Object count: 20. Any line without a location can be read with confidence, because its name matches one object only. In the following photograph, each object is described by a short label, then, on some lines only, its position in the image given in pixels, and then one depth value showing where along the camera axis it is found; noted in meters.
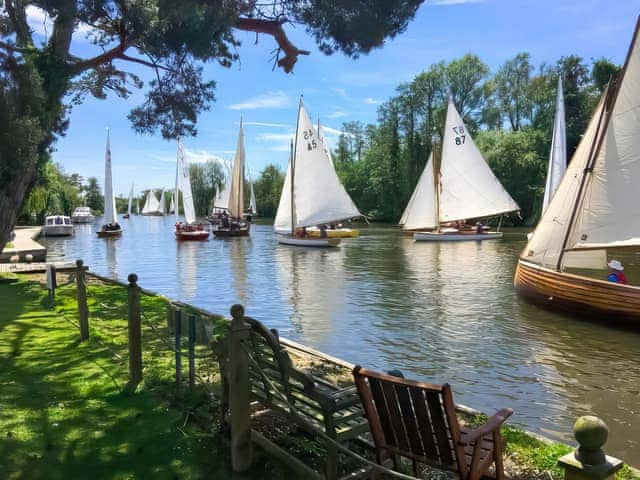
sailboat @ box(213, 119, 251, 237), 44.47
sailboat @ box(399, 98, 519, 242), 36.34
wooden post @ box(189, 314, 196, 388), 5.17
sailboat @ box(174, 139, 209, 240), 42.03
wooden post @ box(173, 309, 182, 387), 5.38
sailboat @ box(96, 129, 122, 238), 48.62
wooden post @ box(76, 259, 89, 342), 7.59
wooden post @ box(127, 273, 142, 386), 5.54
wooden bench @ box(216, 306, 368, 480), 3.46
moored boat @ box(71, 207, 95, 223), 83.75
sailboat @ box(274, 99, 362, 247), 33.50
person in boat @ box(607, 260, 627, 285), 11.73
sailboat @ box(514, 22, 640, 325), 11.07
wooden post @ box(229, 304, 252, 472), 3.70
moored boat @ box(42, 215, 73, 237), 49.53
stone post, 2.94
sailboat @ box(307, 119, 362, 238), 41.48
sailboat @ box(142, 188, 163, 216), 116.69
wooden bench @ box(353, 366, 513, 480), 2.85
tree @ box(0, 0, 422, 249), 6.56
